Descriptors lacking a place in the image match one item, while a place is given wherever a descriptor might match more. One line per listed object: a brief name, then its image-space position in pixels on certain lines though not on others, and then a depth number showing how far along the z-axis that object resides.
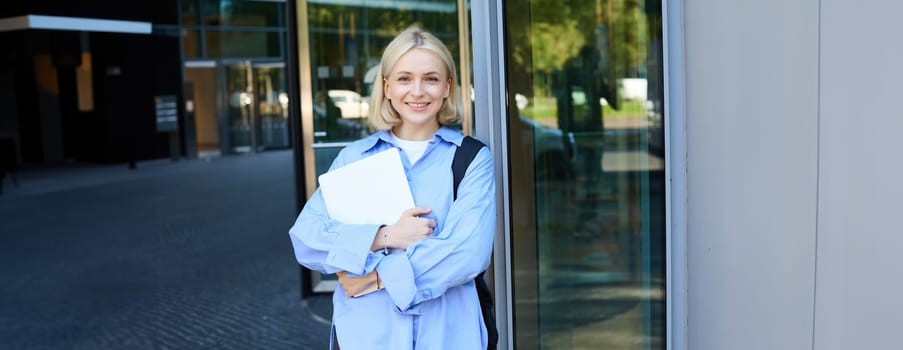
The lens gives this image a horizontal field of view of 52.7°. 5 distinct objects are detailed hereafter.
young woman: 2.09
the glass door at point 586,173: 3.08
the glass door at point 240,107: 21.25
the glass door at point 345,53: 6.61
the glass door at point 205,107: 21.83
